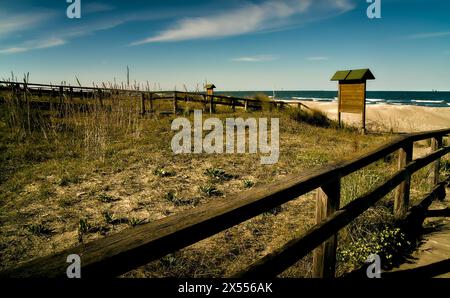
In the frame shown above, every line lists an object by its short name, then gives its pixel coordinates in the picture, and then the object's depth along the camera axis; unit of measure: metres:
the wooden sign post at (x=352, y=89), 16.17
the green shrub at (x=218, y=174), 7.15
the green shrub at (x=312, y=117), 17.55
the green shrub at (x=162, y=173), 7.20
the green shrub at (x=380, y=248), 3.25
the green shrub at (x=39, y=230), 4.48
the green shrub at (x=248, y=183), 6.64
